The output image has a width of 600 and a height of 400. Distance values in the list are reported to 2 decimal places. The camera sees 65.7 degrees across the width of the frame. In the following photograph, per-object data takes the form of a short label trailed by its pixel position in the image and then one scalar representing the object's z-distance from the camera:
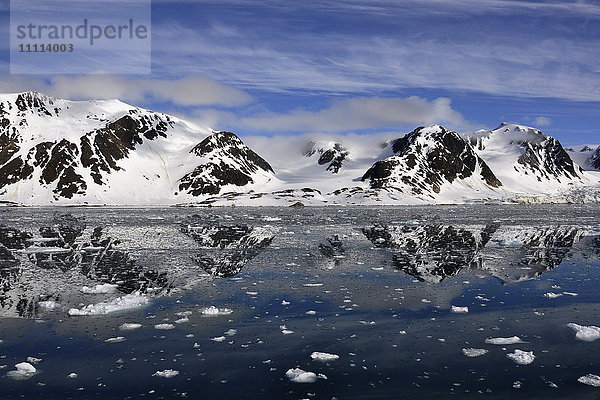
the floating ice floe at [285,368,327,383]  11.57
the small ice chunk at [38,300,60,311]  18.12
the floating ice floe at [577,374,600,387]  11.20
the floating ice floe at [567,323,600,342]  14.62
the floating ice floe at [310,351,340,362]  13.02
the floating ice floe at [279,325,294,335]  15.26
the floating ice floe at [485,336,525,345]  14.26
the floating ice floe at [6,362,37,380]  11.73
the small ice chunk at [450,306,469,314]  17.70
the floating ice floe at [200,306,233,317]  17.52
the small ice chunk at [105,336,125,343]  14.45
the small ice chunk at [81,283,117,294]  20.75
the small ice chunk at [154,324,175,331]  15.76
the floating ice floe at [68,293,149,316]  17.52
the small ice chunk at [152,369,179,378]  11.84
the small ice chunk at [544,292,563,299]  19.98
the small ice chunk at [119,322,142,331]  15.69
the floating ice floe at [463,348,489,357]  13.26
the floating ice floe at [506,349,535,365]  12.69
